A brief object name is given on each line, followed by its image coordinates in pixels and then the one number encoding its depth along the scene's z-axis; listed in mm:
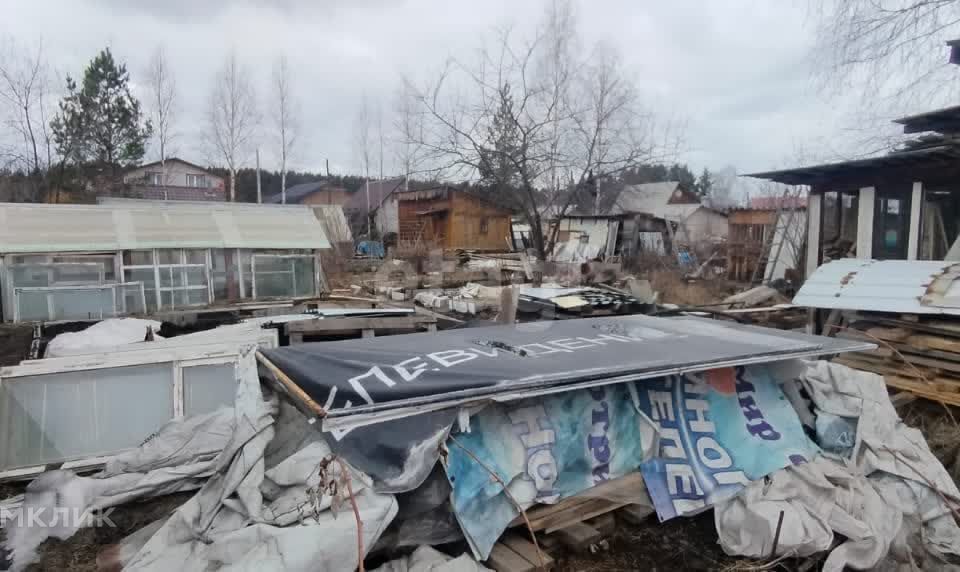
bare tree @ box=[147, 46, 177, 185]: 29312
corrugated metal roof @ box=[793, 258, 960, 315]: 6527
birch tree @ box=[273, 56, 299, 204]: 33469
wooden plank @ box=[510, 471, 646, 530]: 3604
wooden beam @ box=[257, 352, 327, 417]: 3063
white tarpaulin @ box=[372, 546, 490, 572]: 3105
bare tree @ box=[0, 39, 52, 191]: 22594
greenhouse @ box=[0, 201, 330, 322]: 10219
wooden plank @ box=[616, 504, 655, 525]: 3852
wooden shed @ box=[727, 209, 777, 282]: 17125
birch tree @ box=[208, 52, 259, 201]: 31453
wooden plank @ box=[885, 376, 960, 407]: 5781
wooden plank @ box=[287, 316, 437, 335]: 7148
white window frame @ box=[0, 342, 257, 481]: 4950
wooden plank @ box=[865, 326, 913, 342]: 6546
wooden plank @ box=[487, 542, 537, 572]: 3188
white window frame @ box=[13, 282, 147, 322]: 9992
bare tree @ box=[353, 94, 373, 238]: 32844
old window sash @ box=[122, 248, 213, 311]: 11367
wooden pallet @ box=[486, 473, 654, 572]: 3295
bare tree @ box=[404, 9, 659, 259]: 17922
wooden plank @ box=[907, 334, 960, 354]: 6027
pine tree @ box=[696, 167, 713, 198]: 55238
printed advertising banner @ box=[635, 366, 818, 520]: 3965
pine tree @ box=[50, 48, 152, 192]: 23844
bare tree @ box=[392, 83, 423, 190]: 18094
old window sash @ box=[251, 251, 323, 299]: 12492
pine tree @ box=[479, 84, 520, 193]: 17875
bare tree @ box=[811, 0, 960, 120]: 10320
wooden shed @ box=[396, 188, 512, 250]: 27500
